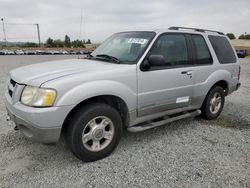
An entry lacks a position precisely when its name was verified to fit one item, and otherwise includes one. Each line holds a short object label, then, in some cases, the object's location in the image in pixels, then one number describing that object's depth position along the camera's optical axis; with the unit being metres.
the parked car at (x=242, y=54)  35.00
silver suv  2.57
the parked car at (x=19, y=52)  43.27
